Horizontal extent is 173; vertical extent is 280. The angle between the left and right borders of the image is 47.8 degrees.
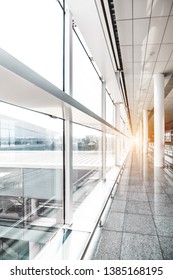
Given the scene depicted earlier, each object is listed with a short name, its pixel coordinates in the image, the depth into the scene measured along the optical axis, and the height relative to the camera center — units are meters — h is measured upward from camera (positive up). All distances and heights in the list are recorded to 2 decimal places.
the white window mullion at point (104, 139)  5.93 +0.11
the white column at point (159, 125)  8.51 +0.79
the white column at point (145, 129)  17.41 +1.31
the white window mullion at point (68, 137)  2.68 +0.08
